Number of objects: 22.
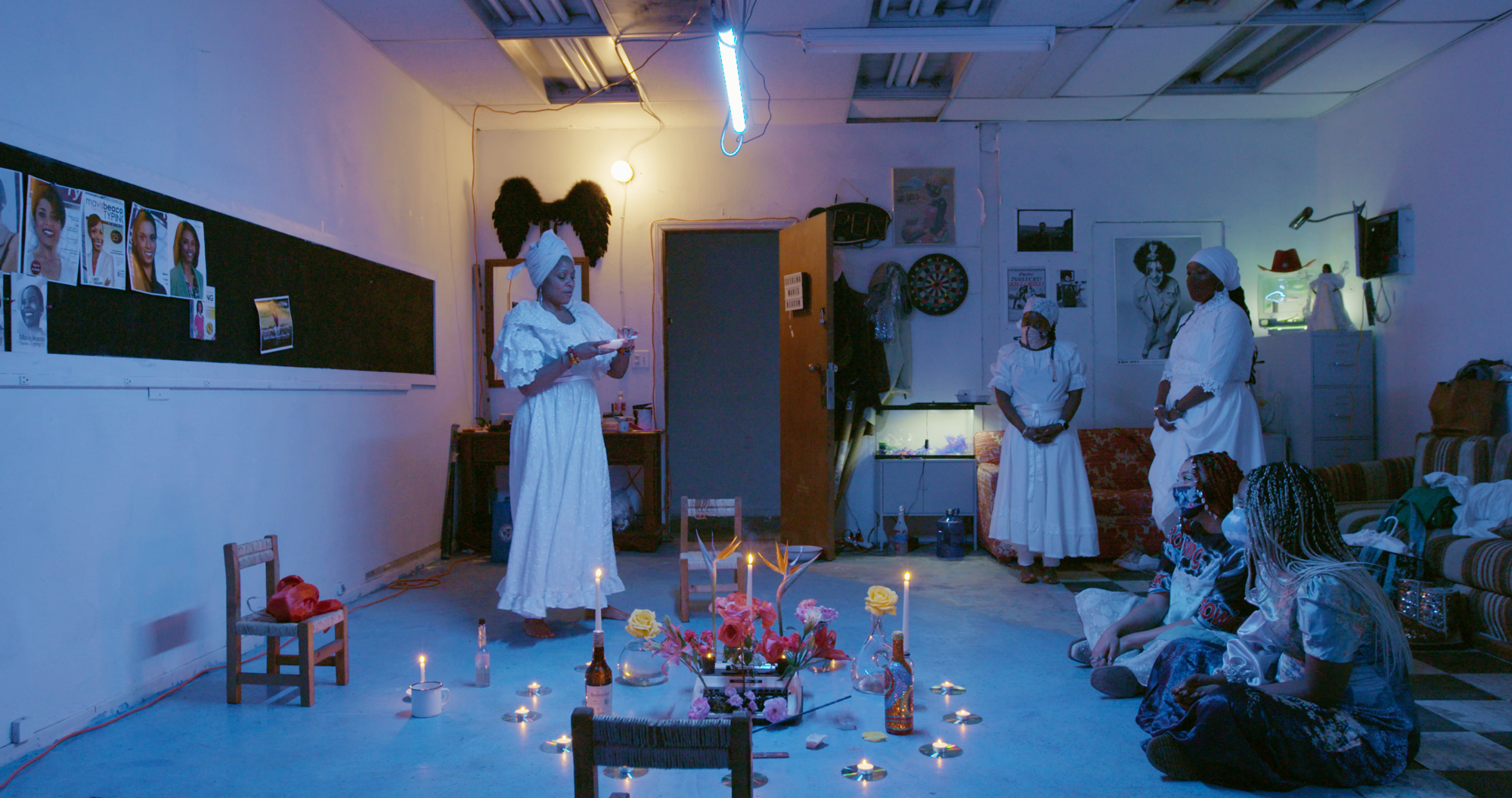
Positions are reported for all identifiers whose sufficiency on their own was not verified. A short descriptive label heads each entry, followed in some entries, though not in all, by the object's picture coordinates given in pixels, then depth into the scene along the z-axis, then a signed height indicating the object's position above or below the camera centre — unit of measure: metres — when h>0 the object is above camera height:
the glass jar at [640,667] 3.48 -1.18
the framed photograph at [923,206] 6.88 +1.32
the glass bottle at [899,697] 2.89 -1.04
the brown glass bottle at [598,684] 2.76 -0.94
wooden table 6.35 -0.70
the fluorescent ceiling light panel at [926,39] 5.15 +1.97
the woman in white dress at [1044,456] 5.24 -0.47
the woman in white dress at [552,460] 4.00 -0.36
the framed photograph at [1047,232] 6.89 +1.12
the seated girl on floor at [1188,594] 2.96 -0.76
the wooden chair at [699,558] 4.48 -0.92
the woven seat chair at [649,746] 1.31 -0.54
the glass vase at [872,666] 3.16 -1.07
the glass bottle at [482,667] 3.43 -1.11
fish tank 6.84 -0.39
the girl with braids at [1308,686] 2.36 -0.84
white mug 3.13 -1.12
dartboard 6.85 +0.72
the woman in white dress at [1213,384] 4.39 -0.04
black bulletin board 3.08 +0.34
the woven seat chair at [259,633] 3.26 -0.93
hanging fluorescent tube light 4.80 +1.77
